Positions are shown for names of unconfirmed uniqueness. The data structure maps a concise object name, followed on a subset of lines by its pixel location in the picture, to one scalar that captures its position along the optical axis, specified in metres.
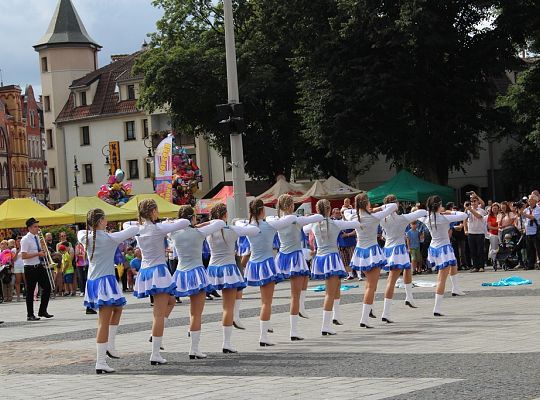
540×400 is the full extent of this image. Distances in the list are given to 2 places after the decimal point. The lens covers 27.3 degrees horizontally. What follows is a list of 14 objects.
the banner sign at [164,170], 45.50
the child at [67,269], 35.88
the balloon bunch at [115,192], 46.78
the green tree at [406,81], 43.44
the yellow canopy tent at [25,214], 36.75
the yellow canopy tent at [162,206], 41.22
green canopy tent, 38.88
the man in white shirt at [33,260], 23.61
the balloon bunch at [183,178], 48.53
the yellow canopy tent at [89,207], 38.94
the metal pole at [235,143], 27.08
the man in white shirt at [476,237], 31.59
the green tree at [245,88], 55.53
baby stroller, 31.17
